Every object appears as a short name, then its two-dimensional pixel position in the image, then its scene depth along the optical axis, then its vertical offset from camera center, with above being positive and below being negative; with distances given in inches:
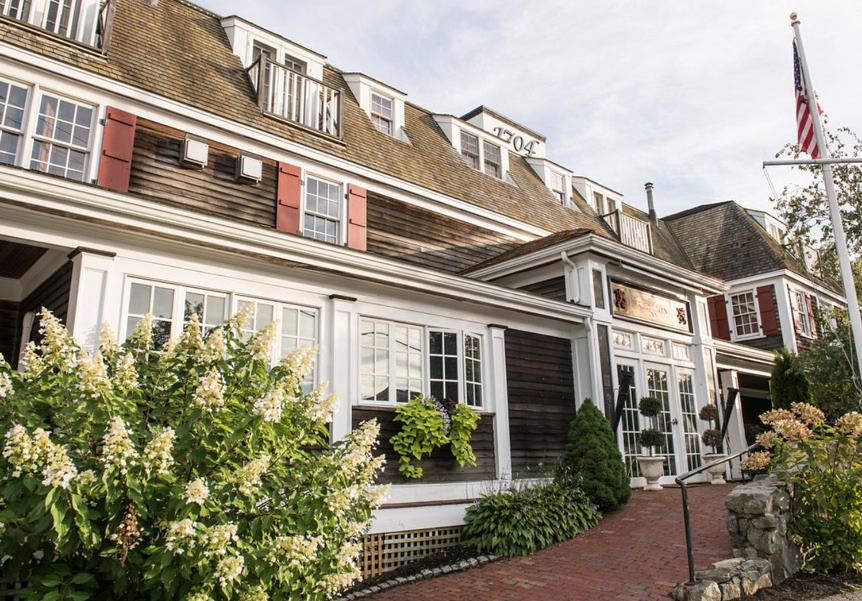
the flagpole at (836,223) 401.7 +146.6
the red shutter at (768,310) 805.2 +174.9
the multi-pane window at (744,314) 832.3 +177.6
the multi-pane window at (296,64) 484.1 +294.6
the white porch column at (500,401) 377.4 +31.6
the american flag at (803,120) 444.8 +226.9
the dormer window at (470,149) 629.3 +299.9
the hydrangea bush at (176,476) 129.4 -3.7
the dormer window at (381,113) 555.5 +296.9
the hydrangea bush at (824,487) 257.3 -15.3
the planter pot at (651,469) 445.1 -11.5
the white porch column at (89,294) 246.7 +64.9
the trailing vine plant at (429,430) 327.3 +13.2
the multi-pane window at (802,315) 816.3 +172.3
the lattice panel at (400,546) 294.8 -43.4
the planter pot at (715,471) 507.5 -15.6
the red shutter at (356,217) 450.8 +169.0
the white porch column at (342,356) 311.7 +49.5
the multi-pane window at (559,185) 718.5 +299.6
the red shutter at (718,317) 852.6 +177.3
